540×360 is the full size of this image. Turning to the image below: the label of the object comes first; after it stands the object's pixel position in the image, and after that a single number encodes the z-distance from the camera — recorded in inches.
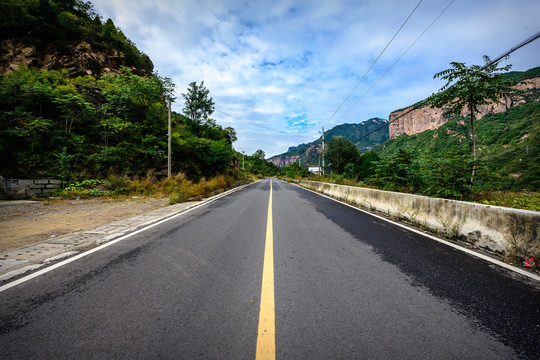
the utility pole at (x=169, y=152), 570.9
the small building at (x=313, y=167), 4196.6
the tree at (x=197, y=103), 1148.5
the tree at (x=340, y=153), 1674.5
